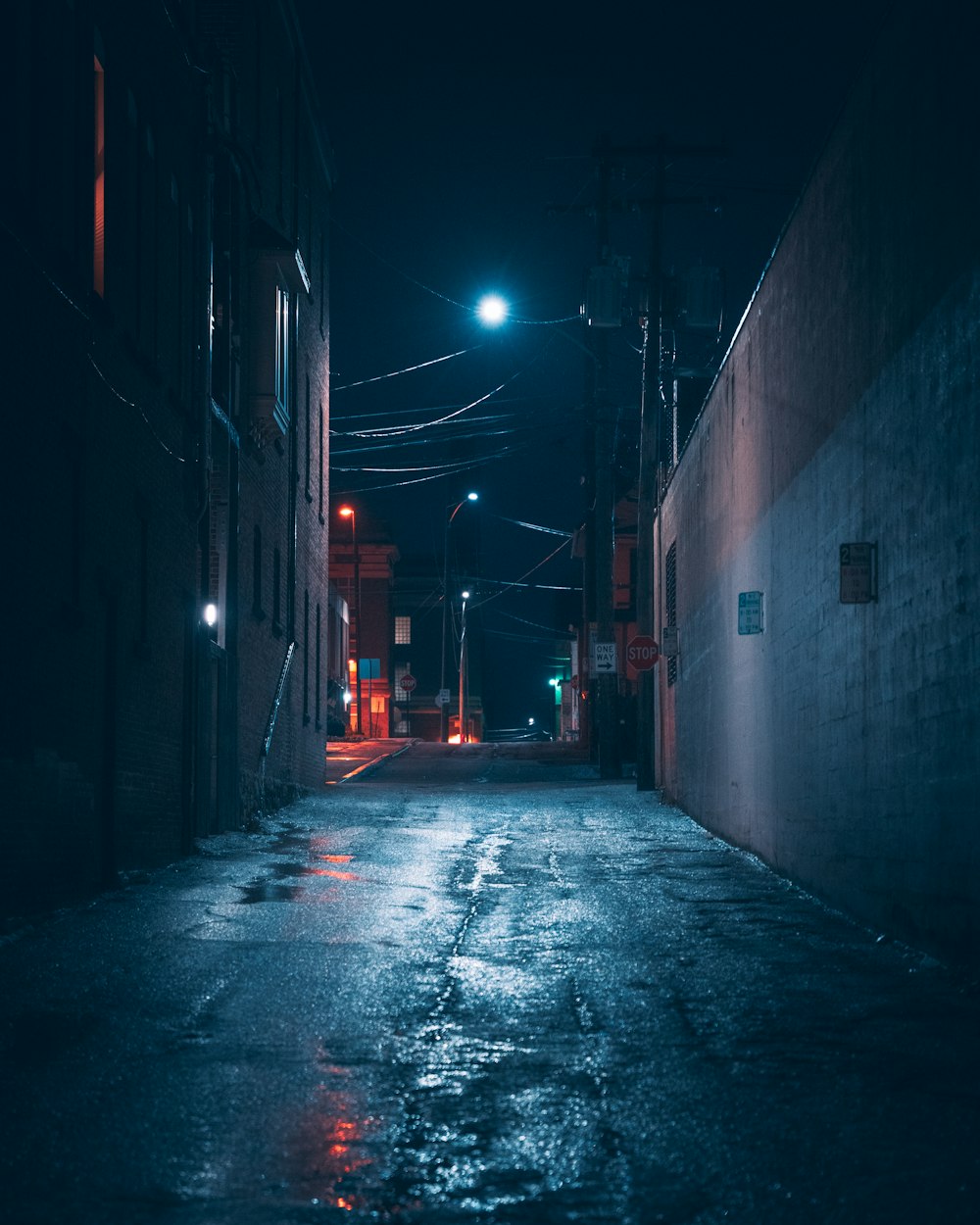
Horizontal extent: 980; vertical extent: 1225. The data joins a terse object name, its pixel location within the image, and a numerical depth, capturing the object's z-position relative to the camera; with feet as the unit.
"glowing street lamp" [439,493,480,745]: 233.55
